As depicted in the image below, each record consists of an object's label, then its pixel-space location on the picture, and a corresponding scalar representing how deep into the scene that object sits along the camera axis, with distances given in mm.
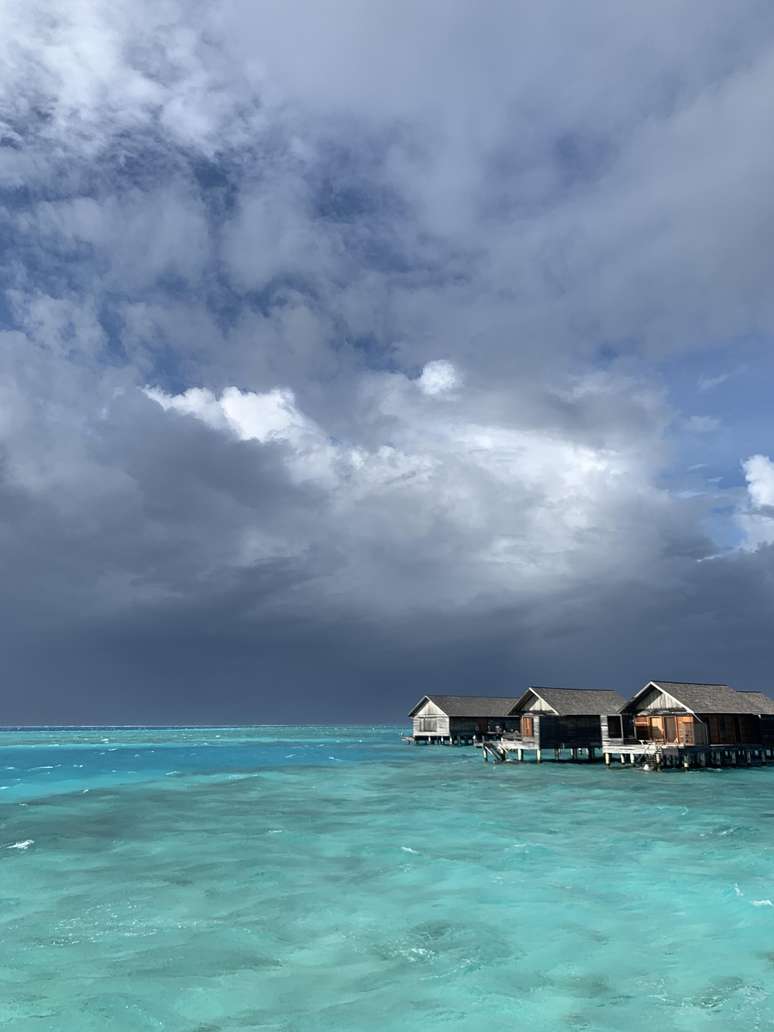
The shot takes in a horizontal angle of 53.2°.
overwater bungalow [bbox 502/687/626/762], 65000
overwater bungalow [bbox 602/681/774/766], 57125
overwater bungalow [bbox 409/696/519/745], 95938
